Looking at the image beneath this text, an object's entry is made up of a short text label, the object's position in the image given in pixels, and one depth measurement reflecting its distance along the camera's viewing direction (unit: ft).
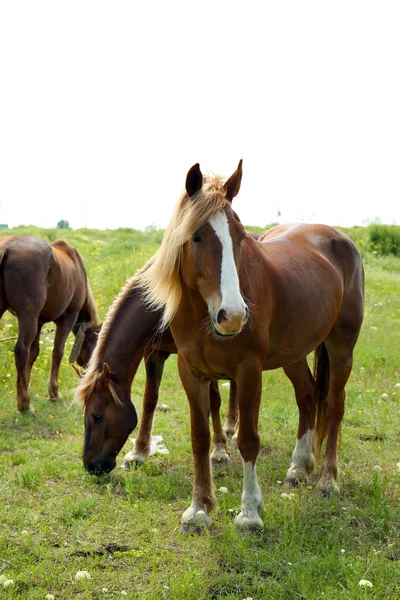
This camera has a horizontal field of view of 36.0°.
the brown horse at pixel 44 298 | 22.77
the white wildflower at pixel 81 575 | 10.80
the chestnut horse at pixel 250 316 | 11.45
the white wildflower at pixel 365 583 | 10.09
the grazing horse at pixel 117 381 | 15.99
